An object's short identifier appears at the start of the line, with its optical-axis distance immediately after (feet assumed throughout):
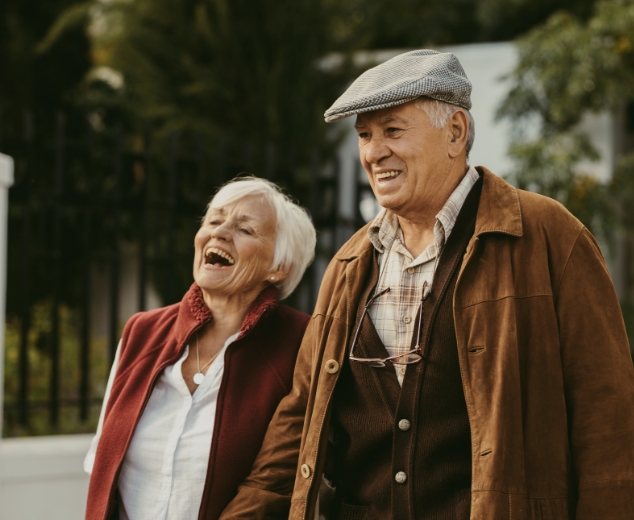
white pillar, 12.19
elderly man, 6.41
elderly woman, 8.15
